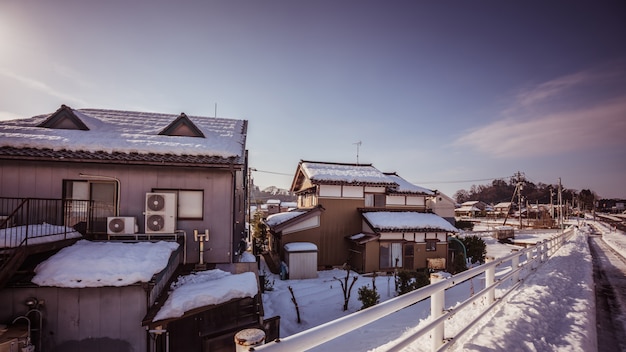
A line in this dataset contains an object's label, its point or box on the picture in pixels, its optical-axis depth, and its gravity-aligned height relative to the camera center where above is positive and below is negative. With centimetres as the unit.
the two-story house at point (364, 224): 1955 -243
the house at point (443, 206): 3888 -198
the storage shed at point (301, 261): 1748 -451
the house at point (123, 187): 905 +14
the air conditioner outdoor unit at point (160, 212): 945 -74
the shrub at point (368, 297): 1123 -443
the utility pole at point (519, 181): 4748 +205
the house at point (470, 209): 7286 -502
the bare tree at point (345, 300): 1225 -498
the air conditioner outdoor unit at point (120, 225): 909 -116
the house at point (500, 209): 7590 -540
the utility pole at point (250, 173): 2644 +179
